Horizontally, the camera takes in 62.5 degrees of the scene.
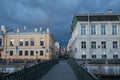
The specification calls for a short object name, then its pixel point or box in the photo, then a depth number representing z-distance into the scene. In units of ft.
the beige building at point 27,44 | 96.03
